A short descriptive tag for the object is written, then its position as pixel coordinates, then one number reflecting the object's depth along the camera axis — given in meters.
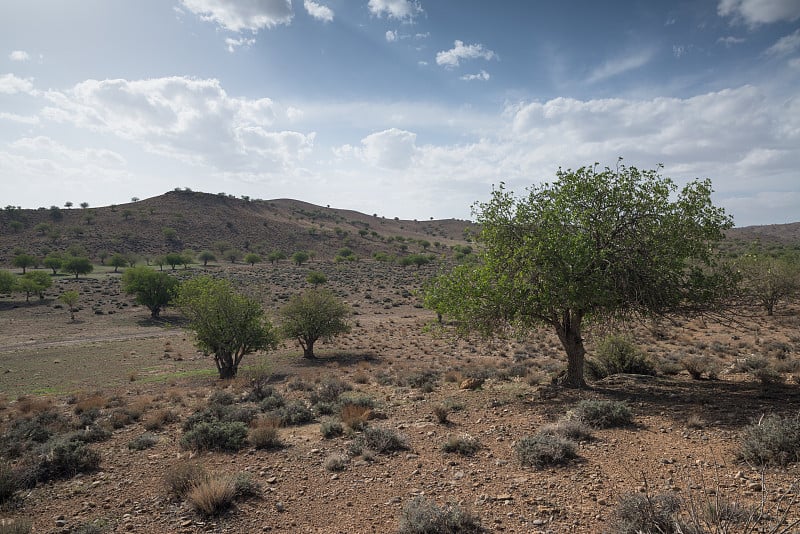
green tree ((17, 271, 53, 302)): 56.27
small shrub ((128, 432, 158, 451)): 11.02
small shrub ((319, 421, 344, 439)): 11.03
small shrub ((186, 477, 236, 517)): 7.22
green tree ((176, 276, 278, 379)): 23.73
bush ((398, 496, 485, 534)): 5.90
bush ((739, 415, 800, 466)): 6.81
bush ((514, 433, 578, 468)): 7.98
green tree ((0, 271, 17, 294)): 56.16
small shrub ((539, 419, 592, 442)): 9.04
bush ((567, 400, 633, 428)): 9.74
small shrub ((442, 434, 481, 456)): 9.13
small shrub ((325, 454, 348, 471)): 8.83
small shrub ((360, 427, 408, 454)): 9.53
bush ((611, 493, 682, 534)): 5.03
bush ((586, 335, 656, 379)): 16.50
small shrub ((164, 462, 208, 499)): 7.95
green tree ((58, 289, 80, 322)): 51.12
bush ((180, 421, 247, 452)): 10.45
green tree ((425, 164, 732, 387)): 11.31
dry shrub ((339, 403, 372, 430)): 11.47
